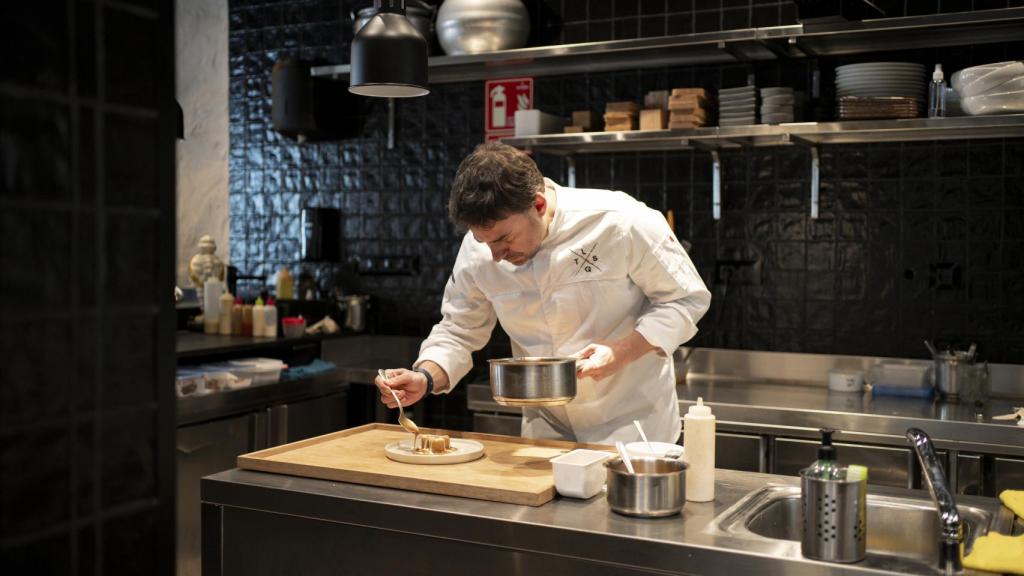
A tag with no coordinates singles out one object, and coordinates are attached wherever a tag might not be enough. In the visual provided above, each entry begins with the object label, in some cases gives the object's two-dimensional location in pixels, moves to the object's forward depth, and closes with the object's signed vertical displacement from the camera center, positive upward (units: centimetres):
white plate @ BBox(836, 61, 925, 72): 373 +79
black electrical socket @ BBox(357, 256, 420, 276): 510 +1
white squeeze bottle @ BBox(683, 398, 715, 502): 201 -37
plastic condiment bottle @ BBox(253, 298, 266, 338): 469 -25
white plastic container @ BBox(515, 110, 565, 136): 431 +65
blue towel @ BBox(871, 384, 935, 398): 379 -46
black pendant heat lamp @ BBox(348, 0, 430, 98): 255 +56
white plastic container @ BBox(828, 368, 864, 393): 396 -44
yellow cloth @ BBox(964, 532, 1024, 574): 160 -46
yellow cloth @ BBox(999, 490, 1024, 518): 190 -45
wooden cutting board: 208 -46
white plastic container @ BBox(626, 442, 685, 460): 207 -38
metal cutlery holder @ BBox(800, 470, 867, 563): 166 -42
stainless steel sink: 194 -51
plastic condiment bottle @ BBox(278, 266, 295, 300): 518 -9
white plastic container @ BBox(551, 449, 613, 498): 205 -43
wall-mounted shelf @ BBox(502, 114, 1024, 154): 356 +55
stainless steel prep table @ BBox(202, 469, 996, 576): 179 -53
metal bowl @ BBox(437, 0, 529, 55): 445 +112
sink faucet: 162 -39
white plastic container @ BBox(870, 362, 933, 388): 385 -41
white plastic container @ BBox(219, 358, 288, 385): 417 -44
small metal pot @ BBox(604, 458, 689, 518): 192 -44
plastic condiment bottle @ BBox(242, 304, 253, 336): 473 -26
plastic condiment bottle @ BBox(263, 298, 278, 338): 469 -26
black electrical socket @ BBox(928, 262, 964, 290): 397 -1
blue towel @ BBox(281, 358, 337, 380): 446 -48
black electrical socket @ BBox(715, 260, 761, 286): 432 -1
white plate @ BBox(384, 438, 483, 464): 230 -44
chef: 261 -10
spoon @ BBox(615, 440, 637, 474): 198 -37
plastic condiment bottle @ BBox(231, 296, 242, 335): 473 -25
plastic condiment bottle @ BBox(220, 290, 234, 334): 475 -22
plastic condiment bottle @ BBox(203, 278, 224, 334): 480 -19
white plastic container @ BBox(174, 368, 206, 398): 386 -46
